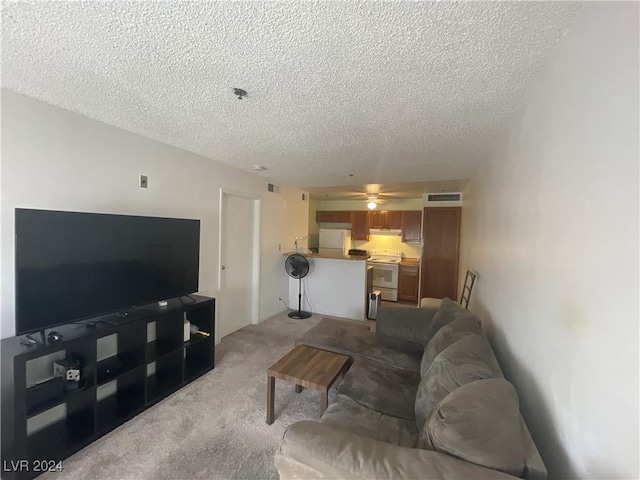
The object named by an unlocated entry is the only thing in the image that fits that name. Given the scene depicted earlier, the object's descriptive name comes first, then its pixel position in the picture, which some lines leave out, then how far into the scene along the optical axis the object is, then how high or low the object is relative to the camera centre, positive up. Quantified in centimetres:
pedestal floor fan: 462 -60
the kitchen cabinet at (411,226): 595 +22
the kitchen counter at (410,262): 584 -58
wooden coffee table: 189 -103
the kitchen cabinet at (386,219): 616 +37
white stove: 588 -91
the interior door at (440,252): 532 -29
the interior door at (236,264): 365 -49
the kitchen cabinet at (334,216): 673 +43
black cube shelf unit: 150 -108
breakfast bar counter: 461 -95
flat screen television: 159 -27
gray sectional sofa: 89 -76
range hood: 632 +8
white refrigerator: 650 -18
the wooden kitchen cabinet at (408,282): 581 -100
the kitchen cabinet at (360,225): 652 +22
